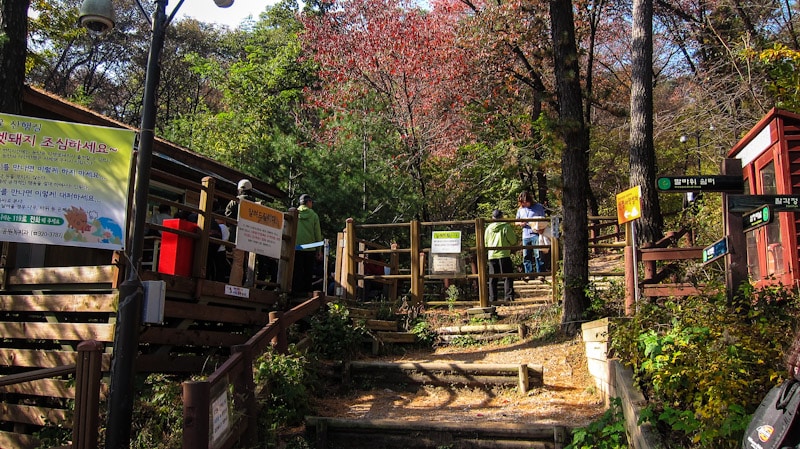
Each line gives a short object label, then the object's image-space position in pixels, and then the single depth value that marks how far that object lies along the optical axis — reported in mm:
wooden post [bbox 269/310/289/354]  8117
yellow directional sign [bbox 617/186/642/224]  8148
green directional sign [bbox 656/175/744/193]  5848
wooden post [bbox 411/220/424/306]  11938
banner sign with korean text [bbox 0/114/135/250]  6652
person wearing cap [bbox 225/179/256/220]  9117
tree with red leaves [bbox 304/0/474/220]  18969
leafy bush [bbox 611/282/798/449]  4531
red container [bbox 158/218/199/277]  7734
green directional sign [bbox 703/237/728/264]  5812
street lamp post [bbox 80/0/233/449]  6020
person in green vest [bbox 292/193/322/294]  10945
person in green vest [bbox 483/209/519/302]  12297
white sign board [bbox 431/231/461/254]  11992
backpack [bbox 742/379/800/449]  3387
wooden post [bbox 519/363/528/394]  8195
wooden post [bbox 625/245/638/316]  7926
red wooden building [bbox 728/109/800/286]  8984
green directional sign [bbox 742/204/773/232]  5297
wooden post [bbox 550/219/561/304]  11440
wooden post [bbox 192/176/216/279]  7910
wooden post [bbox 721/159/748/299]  5750
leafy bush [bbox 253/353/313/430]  7391
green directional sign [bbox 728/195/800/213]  5418
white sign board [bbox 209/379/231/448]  5281
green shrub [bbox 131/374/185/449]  6449
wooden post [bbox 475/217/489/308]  11578
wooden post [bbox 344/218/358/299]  11672
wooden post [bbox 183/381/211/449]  4871
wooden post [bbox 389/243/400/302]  13680
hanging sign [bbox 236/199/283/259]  8602
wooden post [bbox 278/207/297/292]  9852
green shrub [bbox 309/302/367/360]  9625
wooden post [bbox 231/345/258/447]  6527
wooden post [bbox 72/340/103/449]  5555
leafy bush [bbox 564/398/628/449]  5656
